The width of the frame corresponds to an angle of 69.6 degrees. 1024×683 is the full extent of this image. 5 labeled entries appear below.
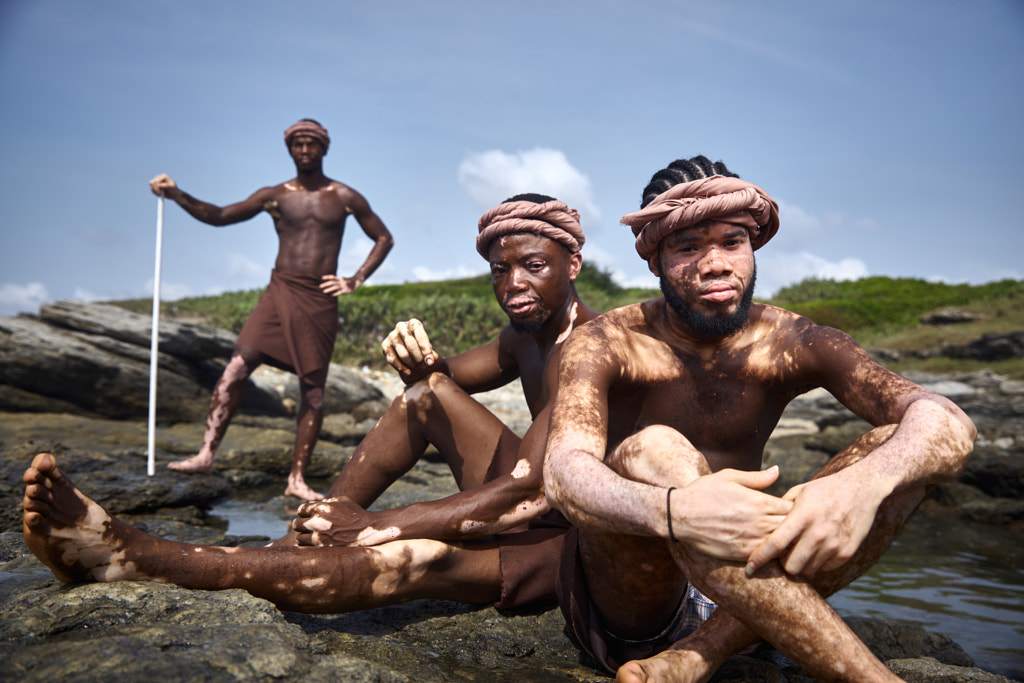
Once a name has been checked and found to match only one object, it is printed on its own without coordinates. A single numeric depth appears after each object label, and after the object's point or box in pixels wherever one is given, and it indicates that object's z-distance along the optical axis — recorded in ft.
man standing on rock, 20.42
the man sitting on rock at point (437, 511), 7.09
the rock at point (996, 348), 47.95
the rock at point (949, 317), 61.57
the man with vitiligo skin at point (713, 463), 5.85
